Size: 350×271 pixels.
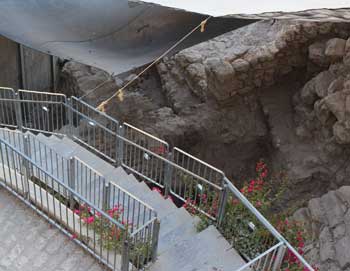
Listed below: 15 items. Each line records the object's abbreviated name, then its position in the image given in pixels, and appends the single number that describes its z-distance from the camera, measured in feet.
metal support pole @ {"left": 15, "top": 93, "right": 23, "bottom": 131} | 27.55
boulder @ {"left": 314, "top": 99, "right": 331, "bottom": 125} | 30.64
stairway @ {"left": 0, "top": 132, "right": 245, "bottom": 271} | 19.73
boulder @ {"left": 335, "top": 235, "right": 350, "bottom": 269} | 20.63
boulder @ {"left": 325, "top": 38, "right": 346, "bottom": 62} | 29.66
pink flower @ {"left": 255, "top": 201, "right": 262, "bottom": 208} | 22.21
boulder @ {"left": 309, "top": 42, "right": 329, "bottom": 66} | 31.48
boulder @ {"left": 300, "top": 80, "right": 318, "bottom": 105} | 32.99
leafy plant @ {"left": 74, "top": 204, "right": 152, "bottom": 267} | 17.93
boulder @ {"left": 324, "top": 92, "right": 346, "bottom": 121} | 28.86
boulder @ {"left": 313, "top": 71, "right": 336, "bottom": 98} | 31.01
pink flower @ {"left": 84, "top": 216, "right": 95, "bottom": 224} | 18.65
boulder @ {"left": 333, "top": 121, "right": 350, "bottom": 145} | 29.09
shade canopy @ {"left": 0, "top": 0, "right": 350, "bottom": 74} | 20.80
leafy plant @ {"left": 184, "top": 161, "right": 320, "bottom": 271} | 19.85
